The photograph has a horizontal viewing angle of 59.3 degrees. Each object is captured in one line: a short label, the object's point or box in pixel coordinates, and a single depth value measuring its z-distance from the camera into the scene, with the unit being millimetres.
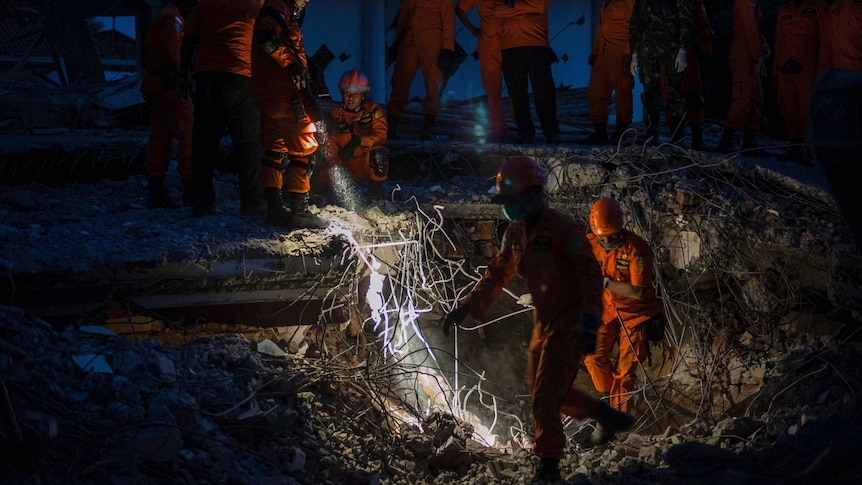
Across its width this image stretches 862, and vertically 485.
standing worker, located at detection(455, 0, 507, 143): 7844
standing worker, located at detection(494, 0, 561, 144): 7648
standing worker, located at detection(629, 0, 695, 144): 7113
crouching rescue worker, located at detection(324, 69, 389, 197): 6840
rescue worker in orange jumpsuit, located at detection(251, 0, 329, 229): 5285
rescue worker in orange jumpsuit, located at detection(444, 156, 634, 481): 4145
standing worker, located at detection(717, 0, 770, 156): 7469
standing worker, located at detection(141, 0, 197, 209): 6168
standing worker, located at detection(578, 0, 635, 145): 7684
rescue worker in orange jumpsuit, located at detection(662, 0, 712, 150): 7406
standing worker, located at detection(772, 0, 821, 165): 7145
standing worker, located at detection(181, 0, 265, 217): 5633
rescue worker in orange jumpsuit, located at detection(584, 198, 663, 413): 5730
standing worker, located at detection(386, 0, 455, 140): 7973
